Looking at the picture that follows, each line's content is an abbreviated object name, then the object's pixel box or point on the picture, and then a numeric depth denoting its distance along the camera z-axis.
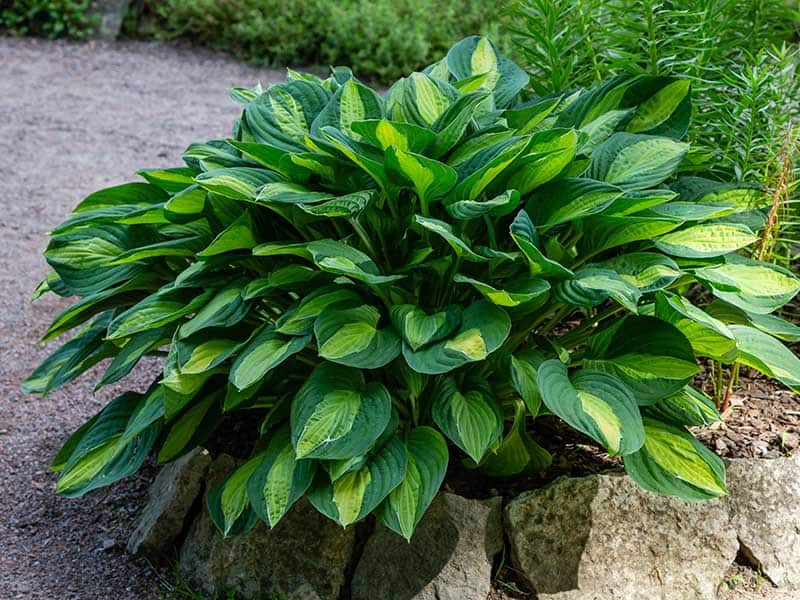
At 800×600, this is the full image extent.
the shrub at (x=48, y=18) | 7.79
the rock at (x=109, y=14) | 7.89
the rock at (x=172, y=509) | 2.59
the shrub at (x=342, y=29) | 7.09
